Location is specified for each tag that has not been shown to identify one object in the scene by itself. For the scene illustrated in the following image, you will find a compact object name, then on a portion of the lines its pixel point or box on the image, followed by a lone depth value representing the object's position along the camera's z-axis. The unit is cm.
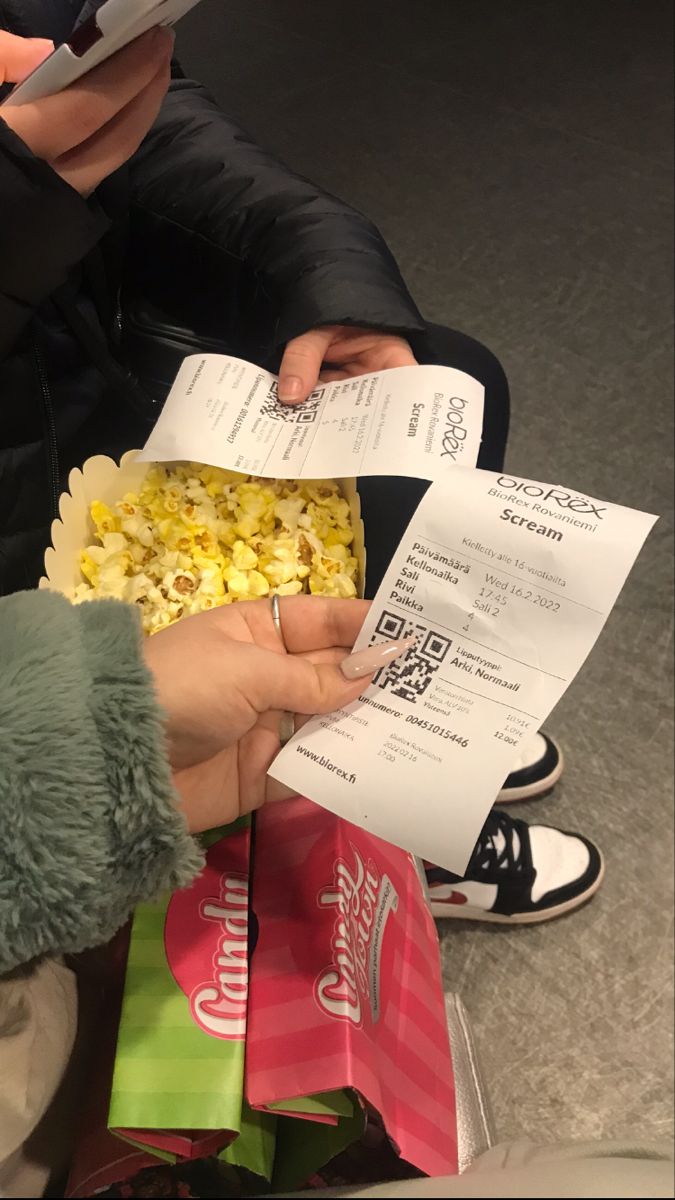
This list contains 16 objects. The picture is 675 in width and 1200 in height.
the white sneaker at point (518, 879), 83
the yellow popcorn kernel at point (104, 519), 56
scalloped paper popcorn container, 53
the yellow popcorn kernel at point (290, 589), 53
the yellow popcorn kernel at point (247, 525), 55
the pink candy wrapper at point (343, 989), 43
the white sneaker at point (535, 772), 90
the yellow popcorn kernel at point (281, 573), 54
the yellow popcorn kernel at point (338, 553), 55
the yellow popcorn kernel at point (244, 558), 54
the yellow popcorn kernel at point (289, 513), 55
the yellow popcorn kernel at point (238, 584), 53
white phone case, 39
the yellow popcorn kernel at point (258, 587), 53
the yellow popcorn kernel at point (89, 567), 55
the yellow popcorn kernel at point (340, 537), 56
